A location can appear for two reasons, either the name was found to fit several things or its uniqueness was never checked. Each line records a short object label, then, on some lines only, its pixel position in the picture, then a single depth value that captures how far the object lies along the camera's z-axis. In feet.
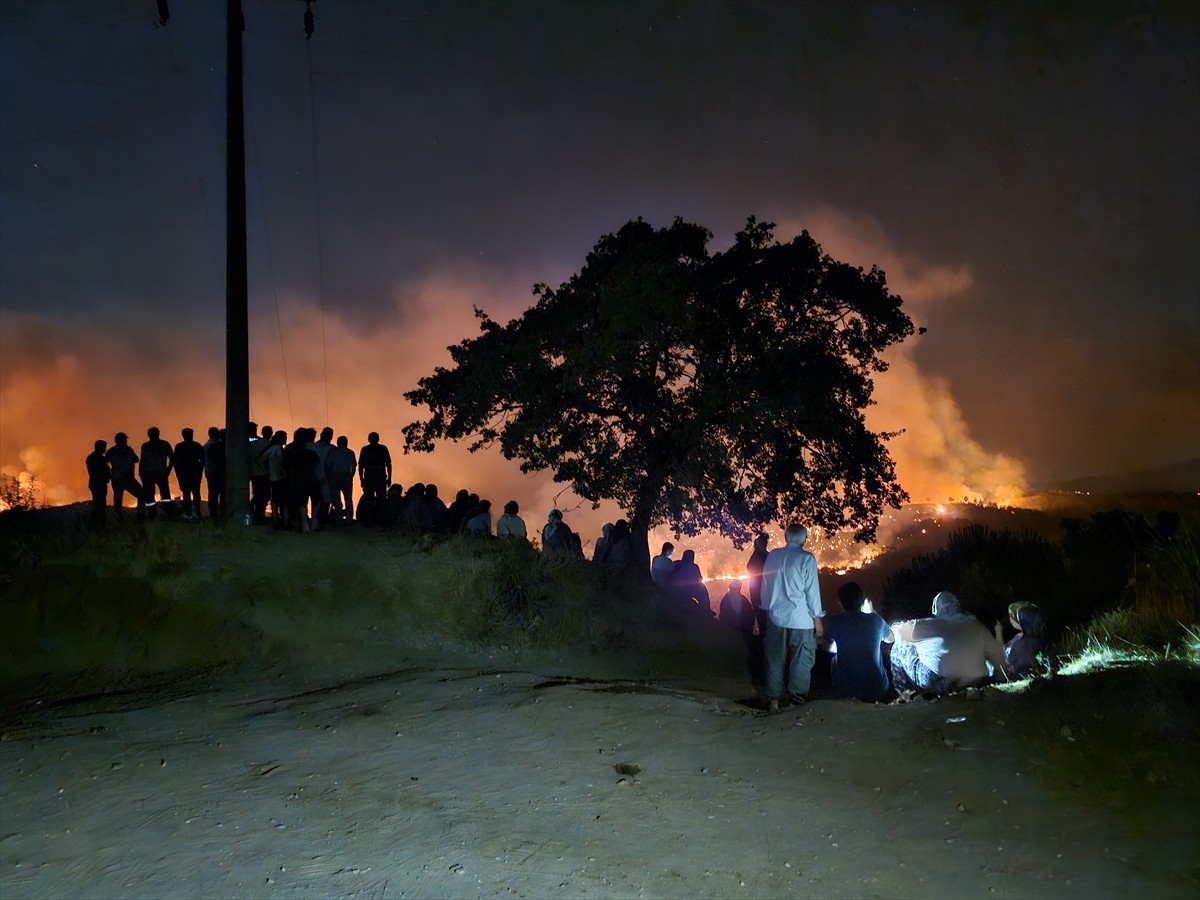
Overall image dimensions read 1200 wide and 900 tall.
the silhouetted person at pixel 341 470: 51.47
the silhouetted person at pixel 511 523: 48.49
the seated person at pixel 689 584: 49.08
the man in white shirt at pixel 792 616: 28.30
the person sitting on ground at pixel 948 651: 27.45
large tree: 56.03
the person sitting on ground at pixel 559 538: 47.60
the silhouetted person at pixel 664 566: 50.31
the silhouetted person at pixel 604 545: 52.81
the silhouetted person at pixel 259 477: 48.32
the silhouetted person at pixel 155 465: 48.85
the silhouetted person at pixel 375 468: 53.47
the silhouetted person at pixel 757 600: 42.27
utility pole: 43.83
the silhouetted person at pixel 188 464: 49.65
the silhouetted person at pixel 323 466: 48.85
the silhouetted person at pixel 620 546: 52.31
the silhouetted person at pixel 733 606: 46.91
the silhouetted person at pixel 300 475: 46.65
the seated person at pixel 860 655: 28.07
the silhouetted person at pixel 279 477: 47.55
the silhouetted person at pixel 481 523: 48.94
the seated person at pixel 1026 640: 27.94
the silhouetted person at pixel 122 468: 49.32
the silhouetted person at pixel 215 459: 49.62
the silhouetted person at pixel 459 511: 54.20
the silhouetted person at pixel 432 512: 55.62
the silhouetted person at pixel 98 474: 50.26
